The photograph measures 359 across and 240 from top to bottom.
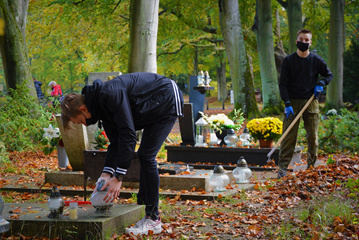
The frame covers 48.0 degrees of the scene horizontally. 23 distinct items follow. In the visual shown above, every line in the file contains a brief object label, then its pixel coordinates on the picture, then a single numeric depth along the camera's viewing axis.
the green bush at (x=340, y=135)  9.26
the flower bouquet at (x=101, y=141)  7.29
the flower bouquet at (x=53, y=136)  7.75
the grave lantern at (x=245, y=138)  9.07
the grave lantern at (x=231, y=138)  8.68
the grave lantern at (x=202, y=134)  9.24
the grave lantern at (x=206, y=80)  10.54
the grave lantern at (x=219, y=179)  5.69
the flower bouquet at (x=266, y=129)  8.41
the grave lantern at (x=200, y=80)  10.34
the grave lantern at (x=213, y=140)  9.07
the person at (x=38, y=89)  16.38
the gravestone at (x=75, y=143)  6.45
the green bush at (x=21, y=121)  9.96
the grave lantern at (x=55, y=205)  3.59
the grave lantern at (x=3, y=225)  3.08
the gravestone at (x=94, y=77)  8.41
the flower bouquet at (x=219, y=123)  9.13
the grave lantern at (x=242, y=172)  6.34
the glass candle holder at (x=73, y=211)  3.60
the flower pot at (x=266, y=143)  8.56
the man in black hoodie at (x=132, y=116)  3.33
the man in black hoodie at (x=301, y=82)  6.35
